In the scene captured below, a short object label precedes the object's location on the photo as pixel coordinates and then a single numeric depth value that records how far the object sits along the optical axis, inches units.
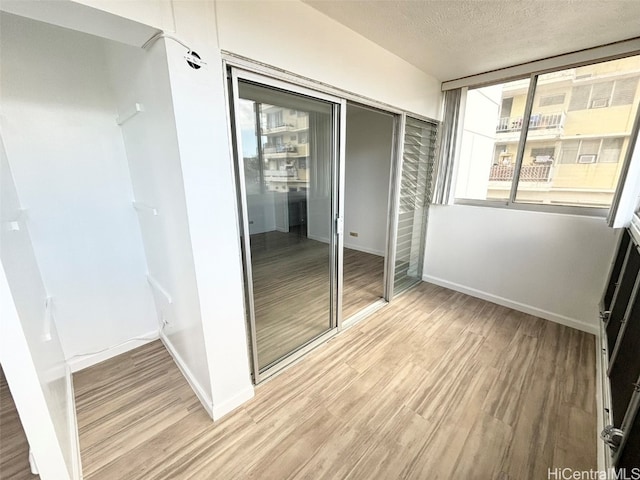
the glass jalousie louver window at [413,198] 112.9
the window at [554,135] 86.1
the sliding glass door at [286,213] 63.9
